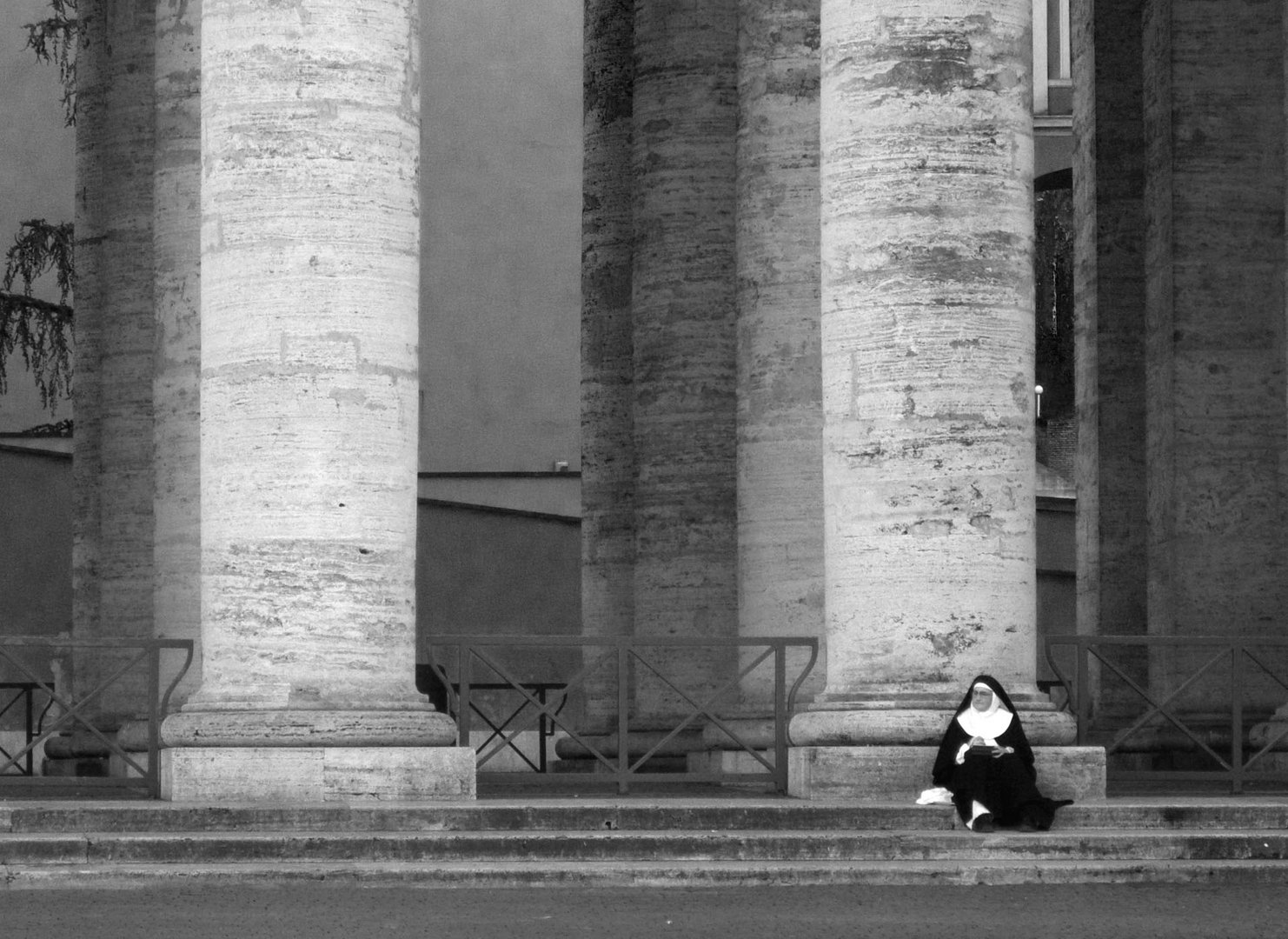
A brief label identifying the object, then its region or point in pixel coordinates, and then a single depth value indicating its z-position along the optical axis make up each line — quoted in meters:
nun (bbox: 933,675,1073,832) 19.02
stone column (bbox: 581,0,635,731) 31.19
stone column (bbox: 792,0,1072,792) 20.31
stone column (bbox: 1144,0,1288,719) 27.09
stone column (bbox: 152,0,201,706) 25.25
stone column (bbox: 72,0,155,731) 29.11
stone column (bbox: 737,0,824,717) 24.80
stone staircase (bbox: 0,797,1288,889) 17.36
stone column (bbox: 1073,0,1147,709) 30.23
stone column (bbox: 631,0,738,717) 28.70
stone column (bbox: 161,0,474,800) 20.09
